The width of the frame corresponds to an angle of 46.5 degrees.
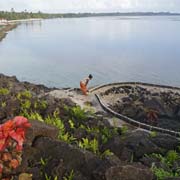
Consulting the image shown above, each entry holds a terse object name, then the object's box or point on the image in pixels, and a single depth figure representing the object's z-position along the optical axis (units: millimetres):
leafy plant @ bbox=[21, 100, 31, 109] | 7813
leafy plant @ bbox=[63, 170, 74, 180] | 4073
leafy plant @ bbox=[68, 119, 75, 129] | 6988
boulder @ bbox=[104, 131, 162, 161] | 5618
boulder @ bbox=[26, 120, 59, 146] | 4686
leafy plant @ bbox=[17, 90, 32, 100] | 9092
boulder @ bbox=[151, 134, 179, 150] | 6276
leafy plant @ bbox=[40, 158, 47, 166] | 4446
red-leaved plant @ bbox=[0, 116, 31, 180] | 3643
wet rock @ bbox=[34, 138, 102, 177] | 4332
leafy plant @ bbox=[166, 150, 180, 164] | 5676
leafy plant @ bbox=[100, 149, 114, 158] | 5116
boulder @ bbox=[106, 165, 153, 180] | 3876
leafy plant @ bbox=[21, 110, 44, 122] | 6778
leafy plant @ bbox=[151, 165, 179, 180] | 4214
